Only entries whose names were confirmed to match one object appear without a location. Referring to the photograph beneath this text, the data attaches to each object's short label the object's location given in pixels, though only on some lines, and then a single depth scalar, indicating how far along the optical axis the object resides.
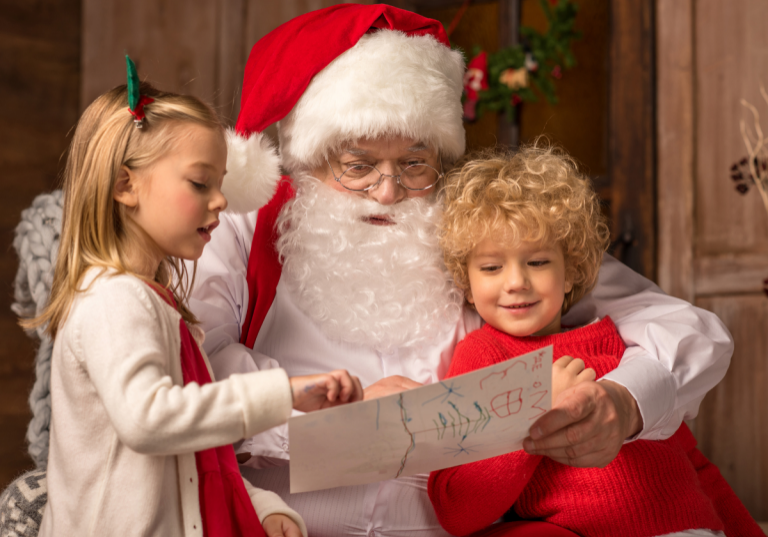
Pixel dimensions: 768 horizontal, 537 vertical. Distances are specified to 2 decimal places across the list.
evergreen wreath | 2.76
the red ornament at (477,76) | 2.90
